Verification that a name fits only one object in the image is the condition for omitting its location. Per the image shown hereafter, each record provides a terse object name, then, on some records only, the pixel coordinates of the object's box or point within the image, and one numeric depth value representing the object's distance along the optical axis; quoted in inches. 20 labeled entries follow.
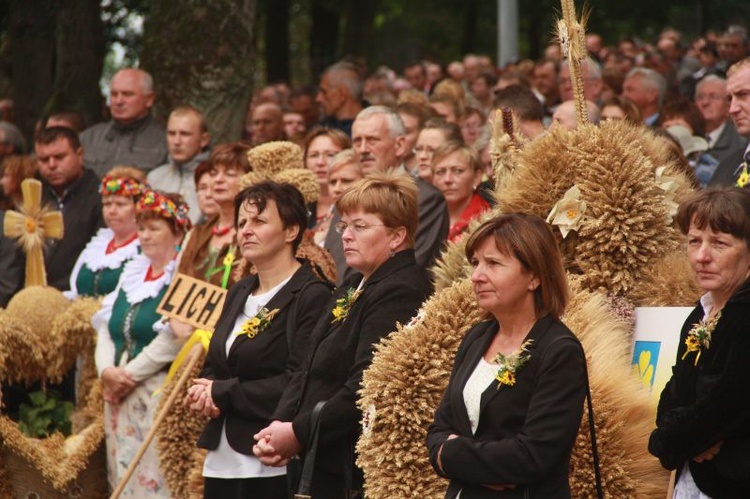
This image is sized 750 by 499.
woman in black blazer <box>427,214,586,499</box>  354.9
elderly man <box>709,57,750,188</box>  522.6
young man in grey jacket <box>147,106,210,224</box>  826.8
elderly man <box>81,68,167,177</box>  909.8
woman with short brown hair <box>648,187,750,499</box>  350.0
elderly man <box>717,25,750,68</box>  1150.3
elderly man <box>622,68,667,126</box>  925.2
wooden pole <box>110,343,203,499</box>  578.0
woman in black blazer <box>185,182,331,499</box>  505.7
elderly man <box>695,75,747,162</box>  772.6
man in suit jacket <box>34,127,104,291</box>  806.5
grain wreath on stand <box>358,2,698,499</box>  399.2
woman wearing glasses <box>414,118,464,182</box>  709.9
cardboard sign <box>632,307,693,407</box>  426.0
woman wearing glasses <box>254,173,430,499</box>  458.3
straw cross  759.1
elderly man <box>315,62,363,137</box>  951.0
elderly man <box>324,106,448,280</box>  621.0
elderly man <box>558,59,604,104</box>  945.5
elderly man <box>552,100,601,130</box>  625.6
